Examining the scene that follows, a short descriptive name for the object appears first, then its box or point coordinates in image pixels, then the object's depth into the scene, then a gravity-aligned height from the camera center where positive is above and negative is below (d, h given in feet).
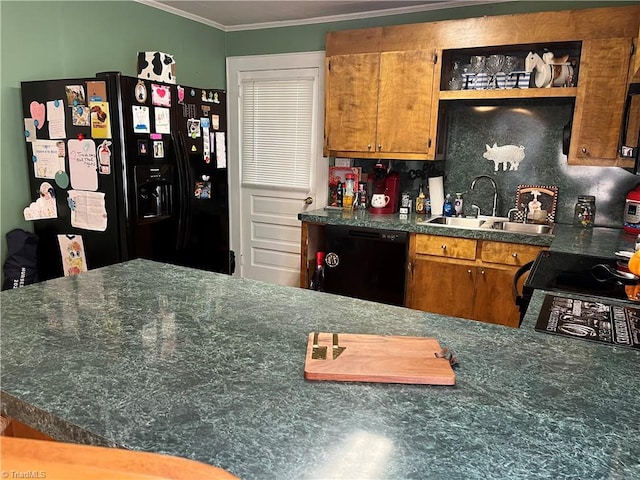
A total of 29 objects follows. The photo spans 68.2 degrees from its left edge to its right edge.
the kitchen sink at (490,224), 10.72 -1.56
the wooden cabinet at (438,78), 8.91 +1.62
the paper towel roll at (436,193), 11.60 -0.94
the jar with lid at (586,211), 10.21 -1.13
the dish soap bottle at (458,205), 11.55 -1.20
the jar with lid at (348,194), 12.34 -1.07
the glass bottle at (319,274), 11.27 -2.90
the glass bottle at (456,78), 10.68 +1.72
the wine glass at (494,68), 10.16 +1.86
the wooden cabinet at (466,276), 9.50 -2.50
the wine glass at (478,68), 10.30 +1.88
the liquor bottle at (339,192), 12.70 -1.06
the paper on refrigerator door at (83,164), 8.93 -0.35
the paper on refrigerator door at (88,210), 9.07 -1.23
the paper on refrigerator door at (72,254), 9.52 -2.16
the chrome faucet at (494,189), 11.28 -0.78
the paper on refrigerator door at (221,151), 11.20 -0.04
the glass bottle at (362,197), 12.53 -1.16
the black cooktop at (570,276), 5.60 -1.53
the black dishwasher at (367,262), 10.30 -2.42
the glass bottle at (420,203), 11.72 -1.19
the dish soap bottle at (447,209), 11.51 -1.30
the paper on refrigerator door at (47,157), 9.23 -0.25
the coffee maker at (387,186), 11.71 -0.82
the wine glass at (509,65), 10.15 +1.93
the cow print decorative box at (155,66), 10.59 +1.81
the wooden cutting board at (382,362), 3.20 -1.47
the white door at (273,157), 13.15 -0.20
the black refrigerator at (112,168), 8.77 -0.42
